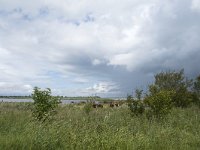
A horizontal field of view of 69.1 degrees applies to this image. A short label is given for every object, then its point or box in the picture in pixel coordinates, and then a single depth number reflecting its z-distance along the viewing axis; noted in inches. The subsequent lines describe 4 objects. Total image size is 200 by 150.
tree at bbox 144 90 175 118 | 346.0
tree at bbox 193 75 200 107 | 537.5
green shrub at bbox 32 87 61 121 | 292.4
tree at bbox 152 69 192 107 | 526.5
